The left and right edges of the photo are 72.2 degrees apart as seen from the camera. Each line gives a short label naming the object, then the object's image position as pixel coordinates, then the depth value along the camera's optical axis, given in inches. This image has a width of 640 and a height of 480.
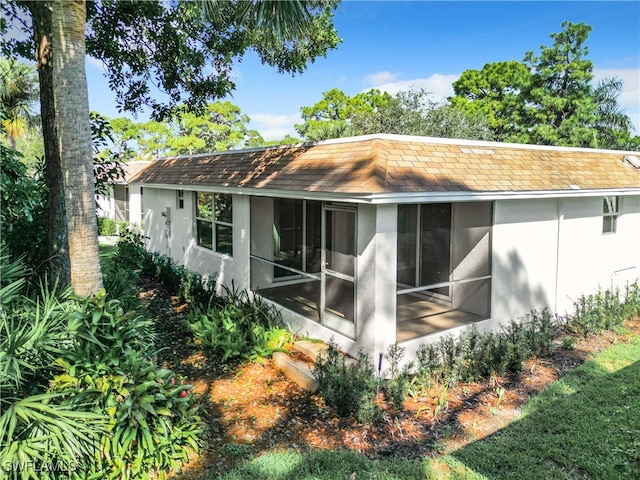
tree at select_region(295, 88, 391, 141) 1553.9
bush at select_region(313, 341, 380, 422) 222.2
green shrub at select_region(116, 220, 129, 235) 904.3
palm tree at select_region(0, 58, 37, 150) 647.8
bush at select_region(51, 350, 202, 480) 169.3
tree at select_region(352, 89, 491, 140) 1122.7
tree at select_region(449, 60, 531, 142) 1251.2
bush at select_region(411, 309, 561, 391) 268.5
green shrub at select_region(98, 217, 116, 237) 946.0
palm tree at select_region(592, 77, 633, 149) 1041.5
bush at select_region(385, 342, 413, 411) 236.6
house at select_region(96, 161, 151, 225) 992.9
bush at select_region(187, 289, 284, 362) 302.5
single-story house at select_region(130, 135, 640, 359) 262.8
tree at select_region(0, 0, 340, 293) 221.8
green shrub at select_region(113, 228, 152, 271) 527.8
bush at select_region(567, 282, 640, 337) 359.9
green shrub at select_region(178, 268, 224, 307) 413.4
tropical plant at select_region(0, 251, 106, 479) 143.7
